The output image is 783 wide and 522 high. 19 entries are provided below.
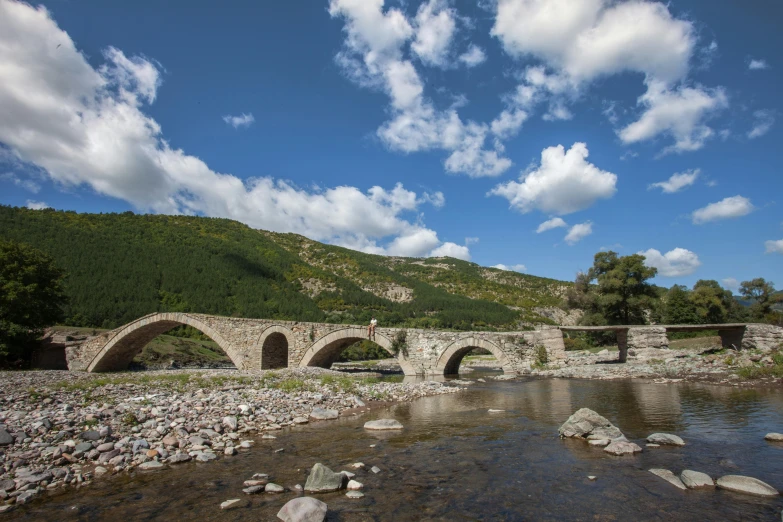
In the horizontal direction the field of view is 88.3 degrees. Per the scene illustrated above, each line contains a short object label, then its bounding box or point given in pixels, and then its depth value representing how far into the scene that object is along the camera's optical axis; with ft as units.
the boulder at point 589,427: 24.45
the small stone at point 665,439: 22.79
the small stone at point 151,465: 19.97
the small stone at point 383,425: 29.86
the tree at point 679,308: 134.41
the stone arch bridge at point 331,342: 77.25
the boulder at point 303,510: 13.68
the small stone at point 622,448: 21.48
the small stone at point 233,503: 15.35
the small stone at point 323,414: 33.99
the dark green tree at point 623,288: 116.47
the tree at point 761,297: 154.10
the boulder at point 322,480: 16.85
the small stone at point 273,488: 16.87
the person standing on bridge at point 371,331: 81.64
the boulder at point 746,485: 15.57
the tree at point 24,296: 77.05
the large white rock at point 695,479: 16.56
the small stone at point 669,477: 16.81
